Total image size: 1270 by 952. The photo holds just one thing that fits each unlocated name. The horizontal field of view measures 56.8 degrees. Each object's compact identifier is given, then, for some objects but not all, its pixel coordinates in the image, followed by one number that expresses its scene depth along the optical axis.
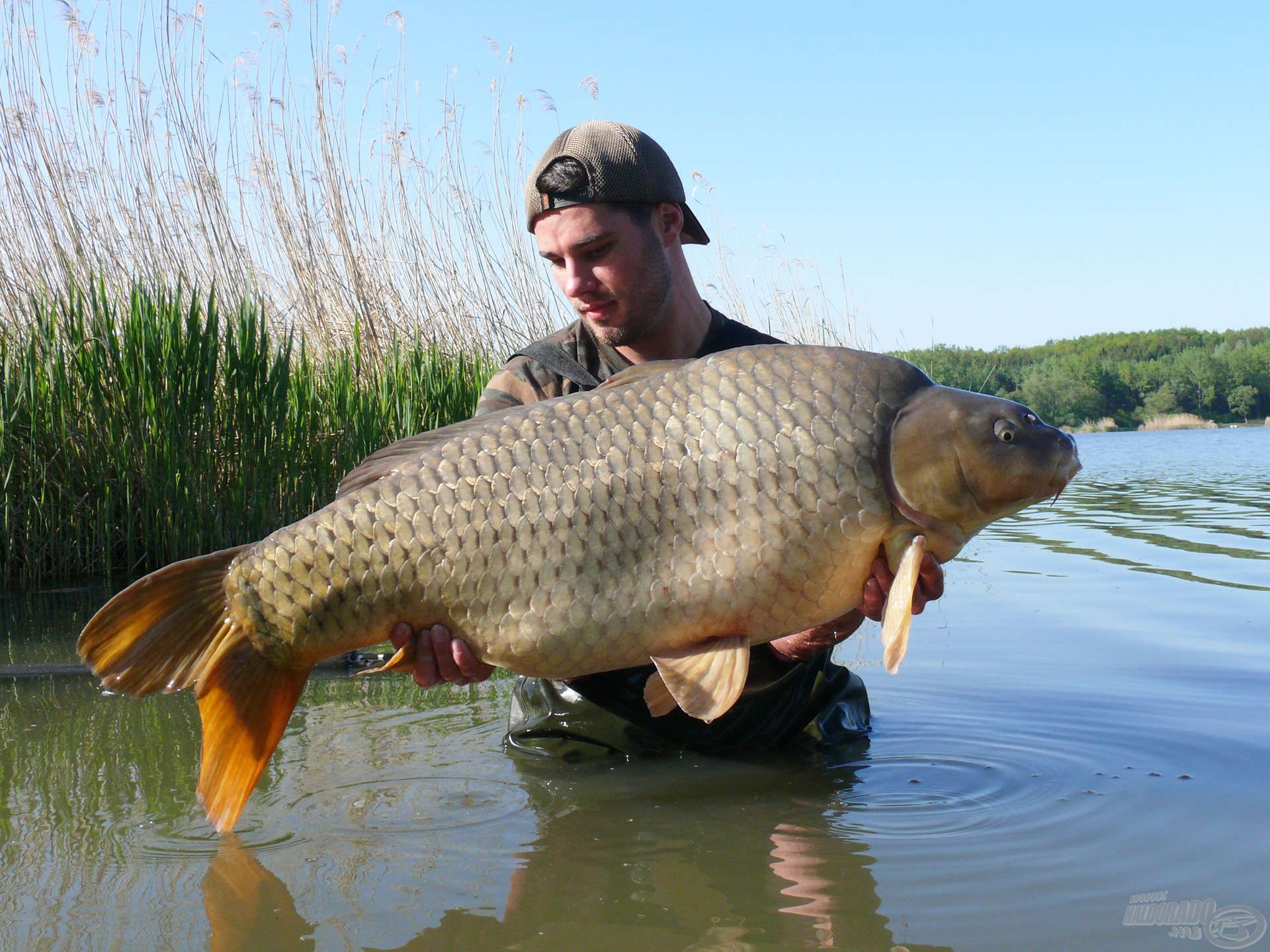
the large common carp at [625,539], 1.74
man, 2.51
